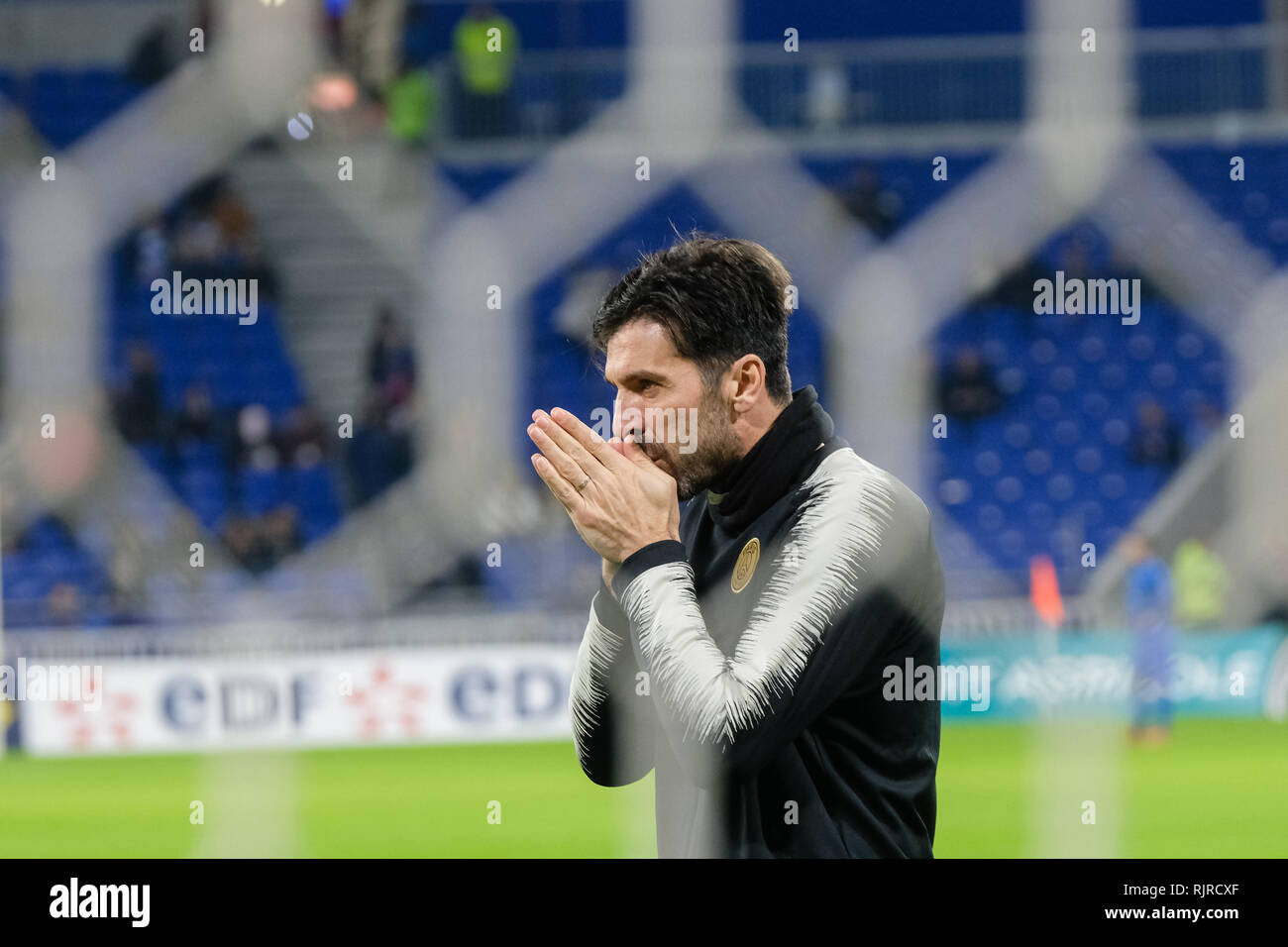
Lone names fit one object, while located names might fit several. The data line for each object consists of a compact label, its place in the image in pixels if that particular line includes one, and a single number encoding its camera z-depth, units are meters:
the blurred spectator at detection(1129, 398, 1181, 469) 13.48
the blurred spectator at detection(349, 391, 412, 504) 11.22
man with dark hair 2.87
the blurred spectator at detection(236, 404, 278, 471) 13.41
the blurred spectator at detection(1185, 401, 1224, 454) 12.49
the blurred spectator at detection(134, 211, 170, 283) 14.06
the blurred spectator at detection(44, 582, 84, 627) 12.10
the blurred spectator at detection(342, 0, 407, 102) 11.58
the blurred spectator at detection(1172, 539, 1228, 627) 12.22
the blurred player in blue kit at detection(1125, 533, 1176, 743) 12.52
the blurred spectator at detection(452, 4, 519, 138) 13.61
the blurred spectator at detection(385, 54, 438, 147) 12.67
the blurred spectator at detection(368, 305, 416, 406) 12.09
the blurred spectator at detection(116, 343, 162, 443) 13.17
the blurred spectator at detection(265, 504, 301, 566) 12.94
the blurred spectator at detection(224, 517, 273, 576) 12.77
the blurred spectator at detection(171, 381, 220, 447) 13.52
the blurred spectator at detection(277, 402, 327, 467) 13.27
